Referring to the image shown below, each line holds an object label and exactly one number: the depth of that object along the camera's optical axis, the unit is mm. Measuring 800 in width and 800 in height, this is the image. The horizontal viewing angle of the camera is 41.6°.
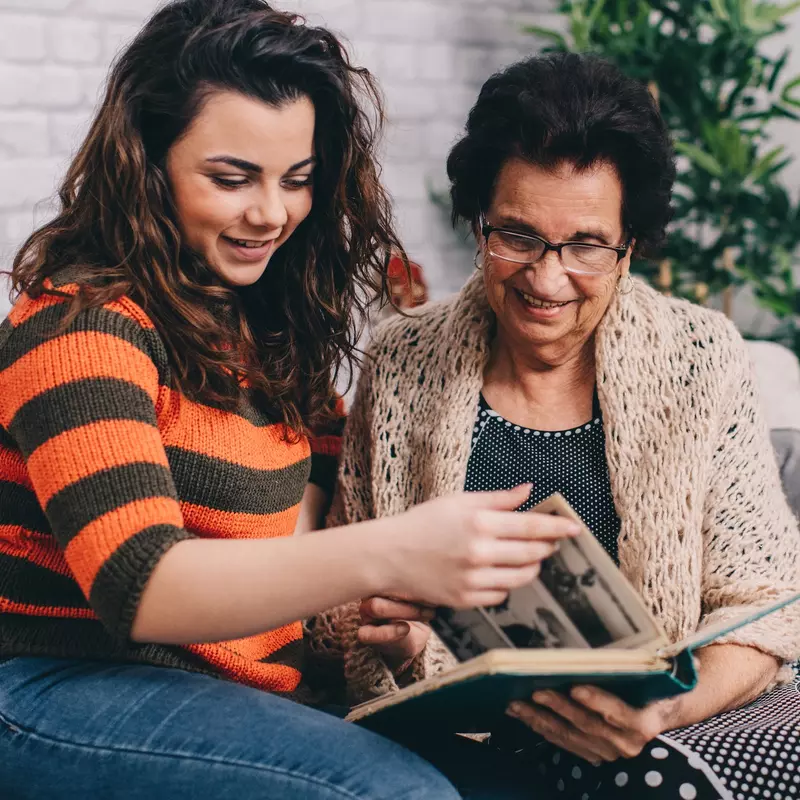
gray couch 1796
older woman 1334
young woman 938
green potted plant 2486
